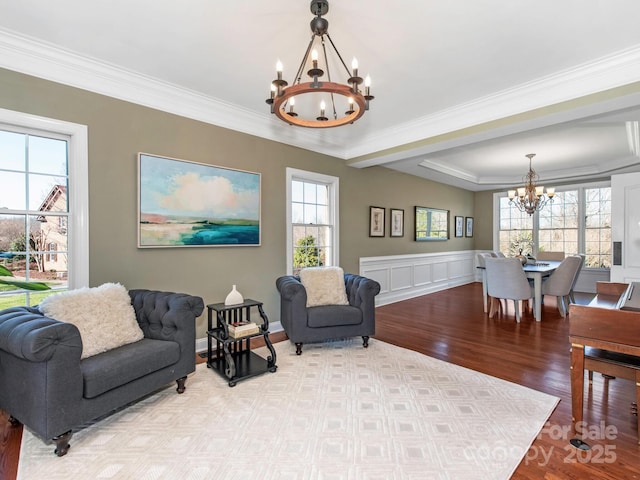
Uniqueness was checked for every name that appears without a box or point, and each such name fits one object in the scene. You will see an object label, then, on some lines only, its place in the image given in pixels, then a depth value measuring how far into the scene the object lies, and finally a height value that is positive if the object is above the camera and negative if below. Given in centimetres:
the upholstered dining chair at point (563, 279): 473 -63
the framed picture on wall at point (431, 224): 666 +28
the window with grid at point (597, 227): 663 +22
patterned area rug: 169 -123
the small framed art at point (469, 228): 830 +23
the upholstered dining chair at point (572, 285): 492 -79
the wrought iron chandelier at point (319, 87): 183 +87
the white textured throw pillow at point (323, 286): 363 -59
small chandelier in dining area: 534 +72
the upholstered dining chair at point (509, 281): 461 -65
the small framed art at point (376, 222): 549 +25
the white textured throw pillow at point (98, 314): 214 -56
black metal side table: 270 -114
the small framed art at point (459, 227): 792 +24
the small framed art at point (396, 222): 595 +27
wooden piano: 176 -60
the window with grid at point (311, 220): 431 +23
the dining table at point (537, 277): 463 -59
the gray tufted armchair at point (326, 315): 331 -84
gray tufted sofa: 173 -85
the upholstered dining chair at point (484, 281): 522 -74
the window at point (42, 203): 248 +26
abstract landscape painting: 307 +33
